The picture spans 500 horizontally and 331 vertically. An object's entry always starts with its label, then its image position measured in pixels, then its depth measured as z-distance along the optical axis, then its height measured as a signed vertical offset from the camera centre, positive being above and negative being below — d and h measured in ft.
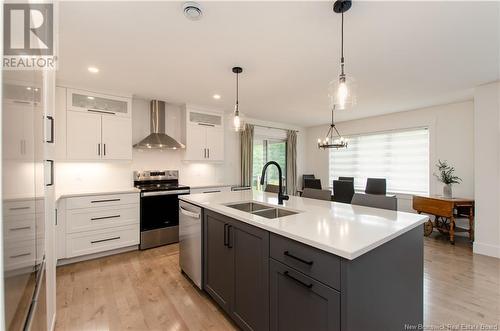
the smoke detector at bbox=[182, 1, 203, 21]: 5.37 +3.77
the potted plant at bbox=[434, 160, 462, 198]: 13.05 -0.75
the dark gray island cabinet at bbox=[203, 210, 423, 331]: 3.63 -2.33
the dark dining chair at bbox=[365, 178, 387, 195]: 15.66 -1.55
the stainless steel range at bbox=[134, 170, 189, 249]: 11.78 -2.58
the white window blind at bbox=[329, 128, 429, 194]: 15.71 +0.37
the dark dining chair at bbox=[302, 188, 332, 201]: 9.01 -1.25
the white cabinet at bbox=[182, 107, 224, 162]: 14.16 +1.91
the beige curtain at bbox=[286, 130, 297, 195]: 20.89 +0.10
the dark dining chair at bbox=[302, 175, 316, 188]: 21.49 -1.24
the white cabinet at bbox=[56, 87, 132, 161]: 10.56 +1.92
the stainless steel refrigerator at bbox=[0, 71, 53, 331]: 1.69 -0.33
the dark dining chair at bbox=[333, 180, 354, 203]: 14.98 -1.81
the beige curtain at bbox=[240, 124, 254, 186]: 17.69 +0.63
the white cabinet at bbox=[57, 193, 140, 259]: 9.87 -2.83
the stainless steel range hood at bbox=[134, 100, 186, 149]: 12.97 +1.93
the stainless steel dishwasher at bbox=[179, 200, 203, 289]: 7.48 -2.73
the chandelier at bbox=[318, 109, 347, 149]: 14.93 +1.37
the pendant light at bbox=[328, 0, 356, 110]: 5.32 +1.91
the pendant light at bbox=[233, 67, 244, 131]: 9.00 +1.81
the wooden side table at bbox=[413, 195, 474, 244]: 12.06 -2.58
